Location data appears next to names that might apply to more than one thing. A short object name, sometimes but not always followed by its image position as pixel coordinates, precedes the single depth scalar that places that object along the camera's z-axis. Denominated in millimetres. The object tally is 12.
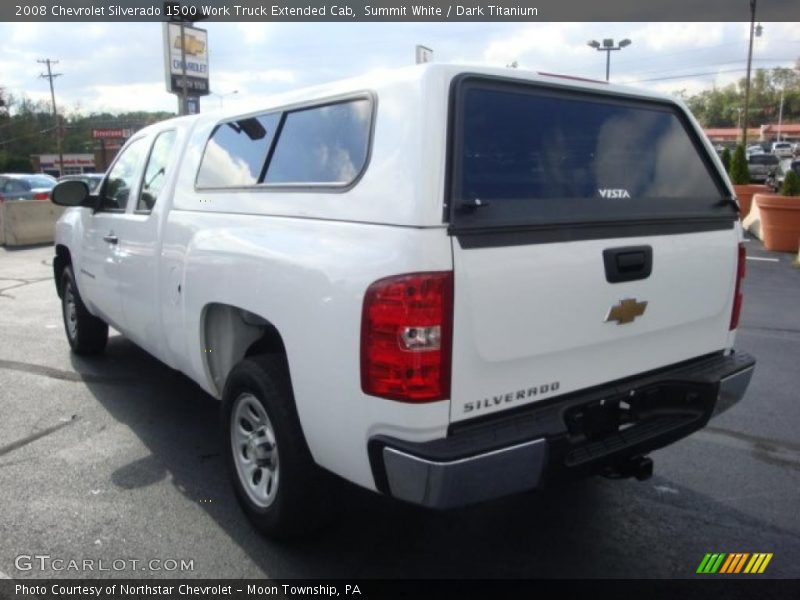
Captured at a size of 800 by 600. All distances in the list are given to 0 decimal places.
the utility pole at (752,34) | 31609
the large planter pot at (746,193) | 16516
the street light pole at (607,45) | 42769
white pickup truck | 2287
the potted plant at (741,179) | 16406
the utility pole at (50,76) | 69844
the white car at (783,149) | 56469
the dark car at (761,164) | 37219
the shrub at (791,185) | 12950
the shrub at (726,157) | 18188
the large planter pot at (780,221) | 12711
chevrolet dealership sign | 35938
